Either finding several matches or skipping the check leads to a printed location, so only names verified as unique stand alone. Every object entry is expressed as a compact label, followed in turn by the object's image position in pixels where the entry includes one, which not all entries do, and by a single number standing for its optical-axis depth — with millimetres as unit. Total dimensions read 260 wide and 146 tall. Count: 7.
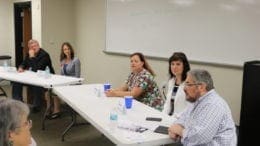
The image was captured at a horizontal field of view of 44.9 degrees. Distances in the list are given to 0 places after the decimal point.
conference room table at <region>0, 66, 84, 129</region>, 4242
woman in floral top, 3580
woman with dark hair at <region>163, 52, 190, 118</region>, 3150
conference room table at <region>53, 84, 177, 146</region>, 2191
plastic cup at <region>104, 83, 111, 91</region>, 3748
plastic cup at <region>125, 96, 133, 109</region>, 2996
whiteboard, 3392
